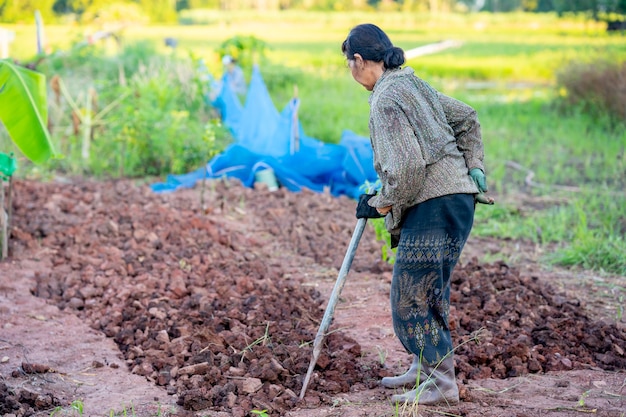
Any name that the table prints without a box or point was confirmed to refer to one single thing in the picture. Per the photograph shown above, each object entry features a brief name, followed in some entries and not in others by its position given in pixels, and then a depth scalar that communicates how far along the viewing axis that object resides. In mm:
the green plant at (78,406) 6024
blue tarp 13633
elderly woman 5602
